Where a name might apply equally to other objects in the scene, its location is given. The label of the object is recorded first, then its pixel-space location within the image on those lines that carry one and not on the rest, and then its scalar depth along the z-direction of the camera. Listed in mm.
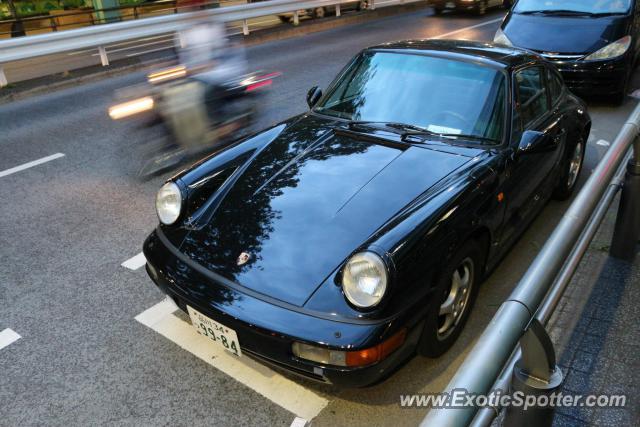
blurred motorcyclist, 5980
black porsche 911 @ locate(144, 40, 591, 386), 2453
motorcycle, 5750
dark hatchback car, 7031
